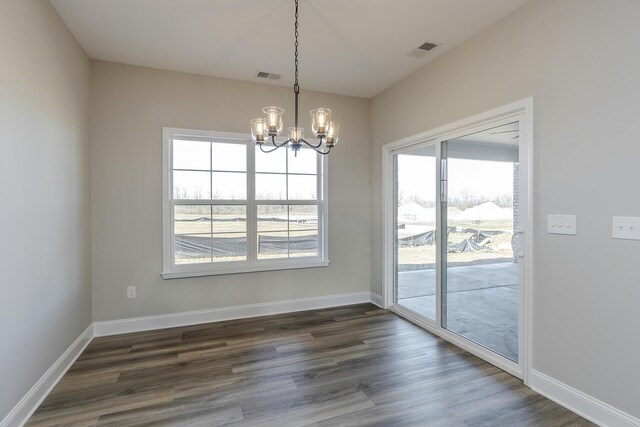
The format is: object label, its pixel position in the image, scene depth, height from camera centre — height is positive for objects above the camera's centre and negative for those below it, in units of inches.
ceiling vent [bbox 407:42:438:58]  121.7 +62.6
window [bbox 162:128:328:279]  146.9 +3.0
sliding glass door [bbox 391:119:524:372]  106.9 -9.5
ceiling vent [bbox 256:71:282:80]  147.1 +62.8
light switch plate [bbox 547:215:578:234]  85.2 -3.1
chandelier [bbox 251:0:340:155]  92.6 +24.3
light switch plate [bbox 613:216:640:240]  73.0 -3.4
